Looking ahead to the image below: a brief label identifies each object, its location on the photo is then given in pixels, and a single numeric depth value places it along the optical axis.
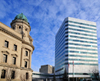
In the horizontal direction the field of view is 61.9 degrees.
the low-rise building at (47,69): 128.39
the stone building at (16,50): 23.01
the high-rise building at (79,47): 61.09
